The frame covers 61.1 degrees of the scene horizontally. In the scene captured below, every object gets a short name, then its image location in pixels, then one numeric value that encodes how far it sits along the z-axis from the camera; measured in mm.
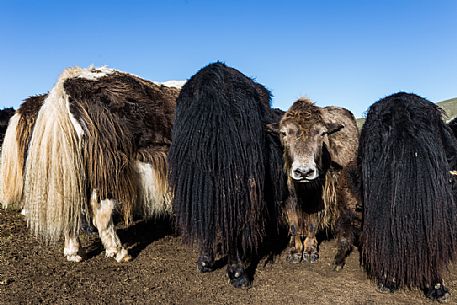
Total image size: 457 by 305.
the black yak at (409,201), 3014
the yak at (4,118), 7973
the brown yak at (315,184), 3822
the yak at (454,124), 5402
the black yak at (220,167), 3244
